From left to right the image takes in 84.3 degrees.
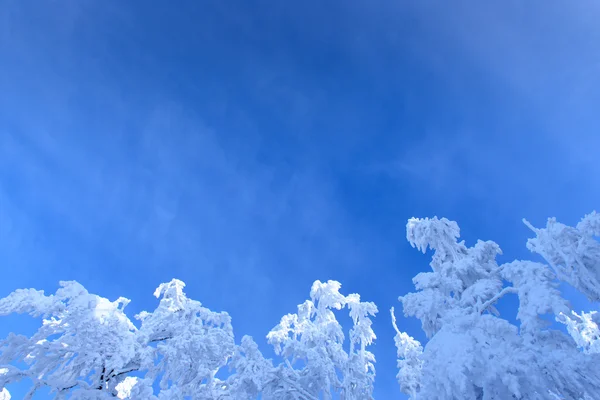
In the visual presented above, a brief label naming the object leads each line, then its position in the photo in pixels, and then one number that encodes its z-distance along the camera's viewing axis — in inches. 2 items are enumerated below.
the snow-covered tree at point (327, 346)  698.2
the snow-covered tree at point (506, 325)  282.5
